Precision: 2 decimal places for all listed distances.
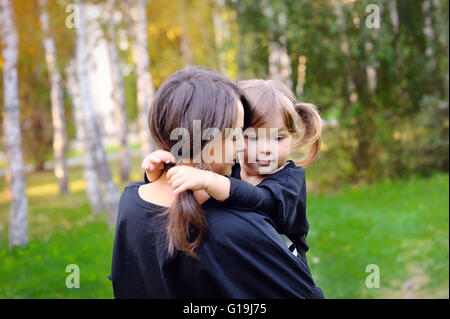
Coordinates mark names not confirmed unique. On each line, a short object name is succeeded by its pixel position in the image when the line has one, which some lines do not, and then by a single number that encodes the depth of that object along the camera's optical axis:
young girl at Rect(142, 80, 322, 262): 1.70
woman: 1.67
